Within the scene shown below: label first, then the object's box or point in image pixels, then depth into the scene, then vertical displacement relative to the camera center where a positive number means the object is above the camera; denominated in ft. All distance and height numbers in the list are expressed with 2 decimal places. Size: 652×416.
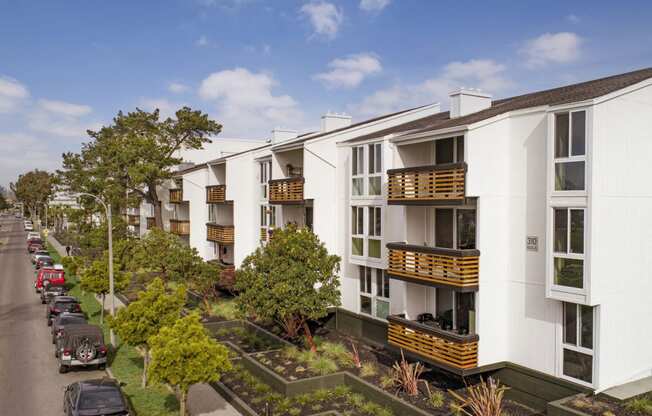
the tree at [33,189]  337.11 +6.34
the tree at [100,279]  85.92 -14.00
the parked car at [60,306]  84.53 -18.44
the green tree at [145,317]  53.88 -13.01
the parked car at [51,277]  111.96 -17.75
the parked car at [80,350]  59.57 -18.06
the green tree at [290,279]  59.36 -9.83
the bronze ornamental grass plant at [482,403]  42.55 -17.98
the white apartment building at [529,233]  43.39 -3.71
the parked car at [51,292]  99.40 -18.90
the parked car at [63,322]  69.37 -17.90
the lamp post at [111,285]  71.40 -12.74
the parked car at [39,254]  158.36 -18.23
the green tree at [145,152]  125.08 +11.35
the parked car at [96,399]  42.73 -17.60
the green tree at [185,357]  42.11 -13.53
